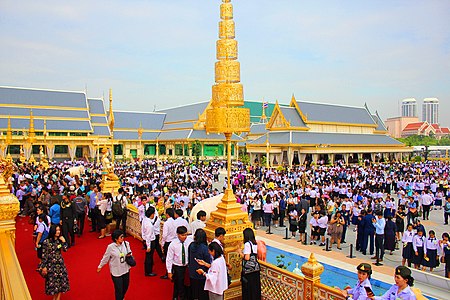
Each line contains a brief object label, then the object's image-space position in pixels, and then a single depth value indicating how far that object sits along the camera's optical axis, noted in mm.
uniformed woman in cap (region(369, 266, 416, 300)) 4027
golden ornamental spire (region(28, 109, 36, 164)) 27078
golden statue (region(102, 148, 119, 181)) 12577
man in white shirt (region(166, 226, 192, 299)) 5785
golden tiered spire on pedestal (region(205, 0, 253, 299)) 6316
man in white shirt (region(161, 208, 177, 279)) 6820
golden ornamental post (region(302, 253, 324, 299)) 4805
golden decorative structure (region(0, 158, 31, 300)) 2787
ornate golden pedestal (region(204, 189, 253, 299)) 5934
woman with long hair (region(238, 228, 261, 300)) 5316
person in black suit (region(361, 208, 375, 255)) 10798
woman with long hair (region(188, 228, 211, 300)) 5324
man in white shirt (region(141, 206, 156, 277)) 7117
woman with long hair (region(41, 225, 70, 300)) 5538
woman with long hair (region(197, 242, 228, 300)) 4945
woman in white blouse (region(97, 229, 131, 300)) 5496
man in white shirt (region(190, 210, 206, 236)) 6626
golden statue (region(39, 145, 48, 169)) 27355
